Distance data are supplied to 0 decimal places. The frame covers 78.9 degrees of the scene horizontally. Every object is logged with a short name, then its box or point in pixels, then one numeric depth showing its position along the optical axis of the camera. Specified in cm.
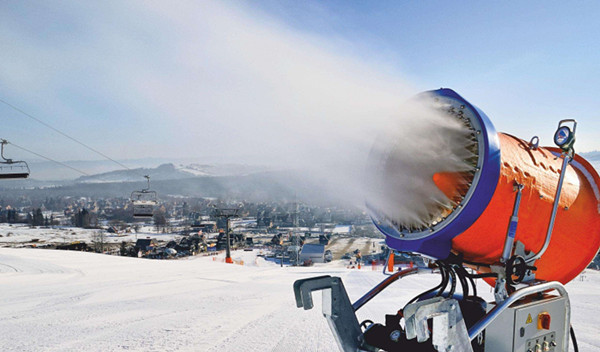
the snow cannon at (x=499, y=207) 233
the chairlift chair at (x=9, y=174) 1551
